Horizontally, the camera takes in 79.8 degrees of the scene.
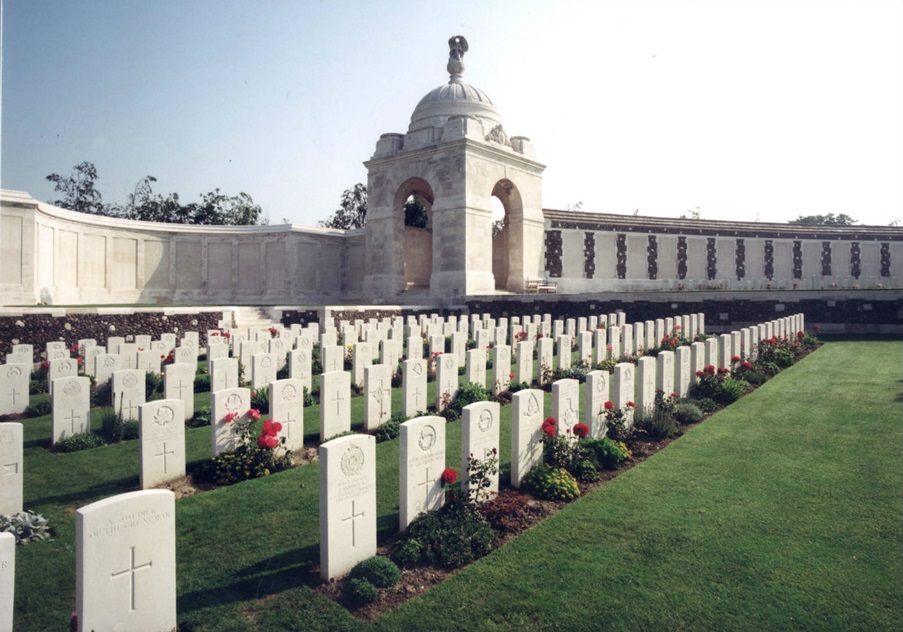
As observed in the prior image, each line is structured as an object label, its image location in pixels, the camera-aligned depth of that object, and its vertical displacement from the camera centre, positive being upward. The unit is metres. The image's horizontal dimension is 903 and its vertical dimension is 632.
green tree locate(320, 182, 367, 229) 51.75 +10.95
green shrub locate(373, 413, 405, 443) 7.84 -1.59
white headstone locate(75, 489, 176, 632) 2.95 -1.37
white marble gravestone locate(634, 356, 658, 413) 8.21 -0.94
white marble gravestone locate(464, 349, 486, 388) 10.37 -0.87
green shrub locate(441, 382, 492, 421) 8.88 -1.30
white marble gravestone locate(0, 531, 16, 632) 2.63 -1.24
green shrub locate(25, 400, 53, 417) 9.22 -1.46
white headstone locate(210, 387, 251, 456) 6.46 -1.07
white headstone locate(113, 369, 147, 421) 8.11 -1.03
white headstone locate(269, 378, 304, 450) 6.84 -1.10
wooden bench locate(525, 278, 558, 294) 28.13 +1.89
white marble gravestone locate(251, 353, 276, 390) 9.77 -0.86
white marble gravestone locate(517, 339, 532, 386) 11.05 -0.81
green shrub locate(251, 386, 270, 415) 9.27 -1.33
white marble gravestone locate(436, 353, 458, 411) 9.08 -0.96
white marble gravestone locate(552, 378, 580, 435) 6.46 -1.00
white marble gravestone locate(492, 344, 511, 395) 10.49 -0.86
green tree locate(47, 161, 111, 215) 46.66 +11.73
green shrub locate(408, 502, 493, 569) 4.36 -1.80
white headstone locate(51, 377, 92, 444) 7.36 -1.13
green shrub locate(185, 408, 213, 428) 8.62 -1.55
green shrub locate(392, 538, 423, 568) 4.30 -1.85
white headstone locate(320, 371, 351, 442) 7.46 -1.14
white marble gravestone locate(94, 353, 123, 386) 10.39 -0.82
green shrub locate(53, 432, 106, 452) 7.29 -1.61
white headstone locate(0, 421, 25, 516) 4.95 -1.31
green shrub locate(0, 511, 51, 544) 4.66 -1.77
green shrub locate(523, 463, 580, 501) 5.61 -1.72
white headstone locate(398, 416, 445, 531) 4.73 -1.30
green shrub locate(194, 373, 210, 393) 11.40 -1.29
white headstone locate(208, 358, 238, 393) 9.22 -0.87
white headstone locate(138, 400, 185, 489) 5.86 -1.30
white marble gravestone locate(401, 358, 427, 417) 8.56 -1.05
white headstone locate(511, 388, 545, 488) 5.85 -1.21
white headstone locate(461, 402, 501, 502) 5.29 -1.11
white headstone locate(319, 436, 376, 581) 4.05 -1.40
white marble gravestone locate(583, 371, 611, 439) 7.20 -1.09
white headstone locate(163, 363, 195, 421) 8.38 -0.93
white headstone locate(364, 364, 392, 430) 8.09 -1.11
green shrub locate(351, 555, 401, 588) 4.00 -1.87
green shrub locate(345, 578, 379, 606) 3.80 -1.91
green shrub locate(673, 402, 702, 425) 8.44 -1.45
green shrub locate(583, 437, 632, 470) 6.58 -1.62
